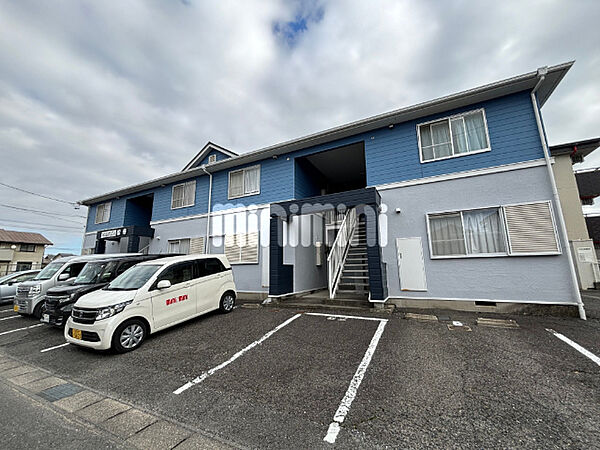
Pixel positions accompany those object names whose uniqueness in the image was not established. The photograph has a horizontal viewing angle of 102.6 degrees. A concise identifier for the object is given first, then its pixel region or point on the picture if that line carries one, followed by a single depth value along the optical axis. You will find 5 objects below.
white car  4.31
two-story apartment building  5.82
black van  5.64
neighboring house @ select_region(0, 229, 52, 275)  25.60
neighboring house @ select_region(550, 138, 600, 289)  10.38
